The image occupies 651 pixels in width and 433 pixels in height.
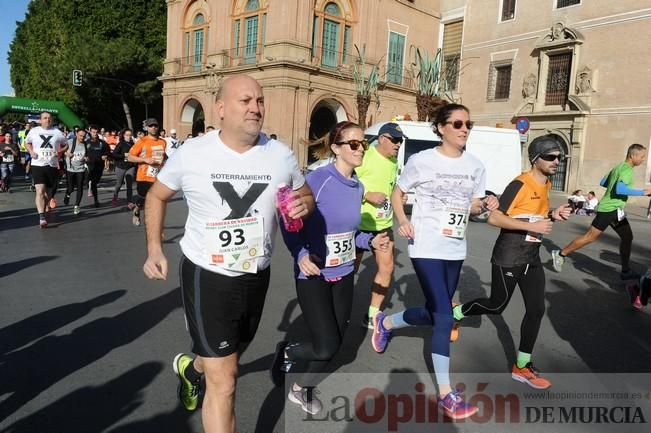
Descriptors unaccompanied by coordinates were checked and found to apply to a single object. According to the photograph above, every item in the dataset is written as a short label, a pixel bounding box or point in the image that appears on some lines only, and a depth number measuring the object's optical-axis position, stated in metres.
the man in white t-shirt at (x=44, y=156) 9.40
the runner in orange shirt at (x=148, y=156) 9.41
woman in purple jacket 3.17
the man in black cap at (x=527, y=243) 3.80
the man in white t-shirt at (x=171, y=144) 16.59
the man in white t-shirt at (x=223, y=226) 2.55
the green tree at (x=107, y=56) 38.91
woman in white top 3.59
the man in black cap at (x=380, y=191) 4.88
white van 15.31
